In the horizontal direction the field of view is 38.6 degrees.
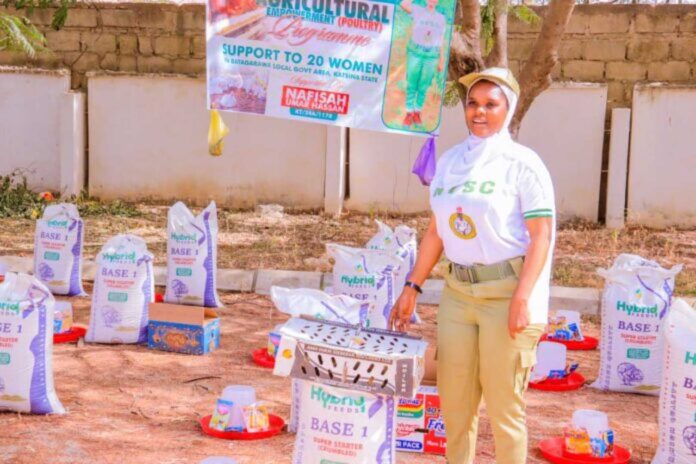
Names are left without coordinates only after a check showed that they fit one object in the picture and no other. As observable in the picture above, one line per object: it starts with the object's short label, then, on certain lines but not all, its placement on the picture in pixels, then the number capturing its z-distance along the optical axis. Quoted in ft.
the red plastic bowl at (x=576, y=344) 21.17
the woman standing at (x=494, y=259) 11.30
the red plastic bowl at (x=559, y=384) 17.95
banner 20.47
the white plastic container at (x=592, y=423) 14.35
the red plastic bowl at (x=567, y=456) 14.21
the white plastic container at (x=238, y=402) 15.02
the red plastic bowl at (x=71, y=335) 20.24
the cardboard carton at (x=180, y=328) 19.61
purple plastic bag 20.81
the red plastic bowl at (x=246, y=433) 14.87
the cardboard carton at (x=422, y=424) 14.33
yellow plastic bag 20.54
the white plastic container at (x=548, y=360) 18.04
